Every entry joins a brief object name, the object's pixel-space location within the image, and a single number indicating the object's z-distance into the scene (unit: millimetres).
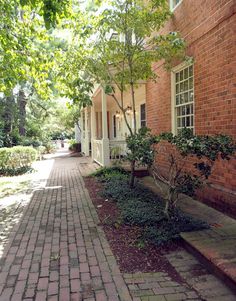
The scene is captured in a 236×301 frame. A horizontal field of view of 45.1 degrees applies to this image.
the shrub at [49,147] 24712
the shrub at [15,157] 11770
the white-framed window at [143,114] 10891
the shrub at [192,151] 3811
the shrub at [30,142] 18512
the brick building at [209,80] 4734
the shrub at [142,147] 4270
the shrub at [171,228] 4040
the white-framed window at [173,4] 7157
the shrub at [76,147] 24750
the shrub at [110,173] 8588
